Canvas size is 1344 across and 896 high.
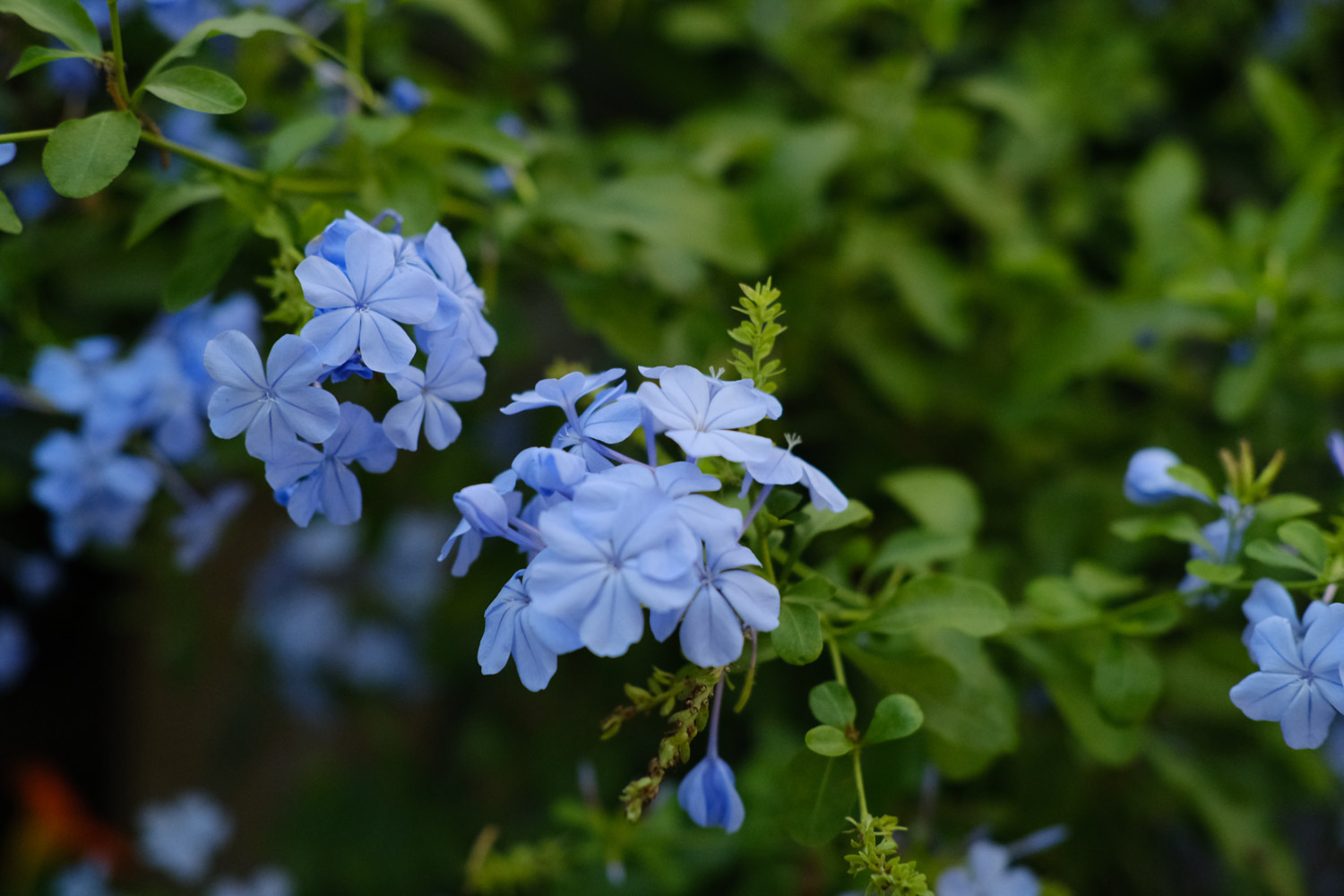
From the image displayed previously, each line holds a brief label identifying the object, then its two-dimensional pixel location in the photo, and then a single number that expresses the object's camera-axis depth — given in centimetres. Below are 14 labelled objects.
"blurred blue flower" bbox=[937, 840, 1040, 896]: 58
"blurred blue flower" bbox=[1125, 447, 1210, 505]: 59
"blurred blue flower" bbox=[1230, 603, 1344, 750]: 53
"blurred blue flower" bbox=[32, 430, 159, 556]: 63
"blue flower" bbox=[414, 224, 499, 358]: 54
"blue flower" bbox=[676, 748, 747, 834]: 54
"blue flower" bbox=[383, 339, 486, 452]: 53
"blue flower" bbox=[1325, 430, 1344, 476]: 57
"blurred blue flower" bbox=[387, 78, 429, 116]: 63
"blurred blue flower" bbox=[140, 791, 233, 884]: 87
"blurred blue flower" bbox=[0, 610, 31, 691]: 94
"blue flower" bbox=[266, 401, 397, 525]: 54
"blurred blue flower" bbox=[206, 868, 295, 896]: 82
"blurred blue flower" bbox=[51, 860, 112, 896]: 91
